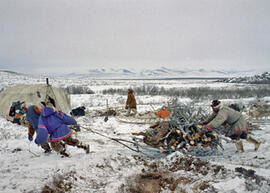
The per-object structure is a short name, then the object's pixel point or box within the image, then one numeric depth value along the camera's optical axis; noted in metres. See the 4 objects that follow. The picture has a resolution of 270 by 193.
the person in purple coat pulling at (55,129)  3.66
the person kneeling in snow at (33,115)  4.12
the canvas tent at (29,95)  10.29
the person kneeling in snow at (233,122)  4.38
